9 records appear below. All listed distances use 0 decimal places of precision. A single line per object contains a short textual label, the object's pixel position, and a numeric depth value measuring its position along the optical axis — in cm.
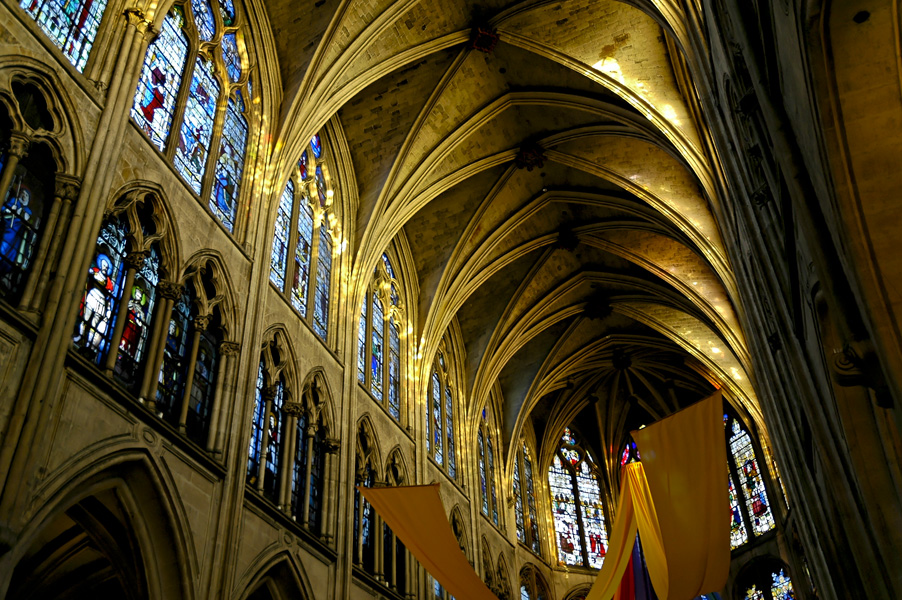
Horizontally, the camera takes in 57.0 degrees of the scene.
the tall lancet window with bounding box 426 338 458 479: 1939
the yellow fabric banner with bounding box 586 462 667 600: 1241
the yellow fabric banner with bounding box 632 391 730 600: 992
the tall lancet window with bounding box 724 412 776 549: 2539
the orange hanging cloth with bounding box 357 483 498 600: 1059
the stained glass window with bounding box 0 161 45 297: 786
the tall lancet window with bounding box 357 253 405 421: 1647
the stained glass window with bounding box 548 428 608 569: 2719
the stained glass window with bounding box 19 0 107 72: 903
